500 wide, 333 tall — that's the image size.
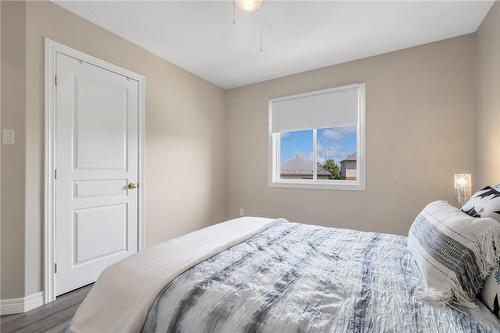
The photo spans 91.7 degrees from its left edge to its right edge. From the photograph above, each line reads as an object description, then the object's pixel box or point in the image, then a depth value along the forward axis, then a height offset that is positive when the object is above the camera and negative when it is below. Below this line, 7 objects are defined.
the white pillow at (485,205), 1.07 -0.18
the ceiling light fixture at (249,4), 1.91 +1.29
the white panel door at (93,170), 2.09 -0.05
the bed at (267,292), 0.80 -0.50
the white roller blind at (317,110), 3.11 +0.78
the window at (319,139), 3.10 +0.39
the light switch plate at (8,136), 1.85 +0.22
